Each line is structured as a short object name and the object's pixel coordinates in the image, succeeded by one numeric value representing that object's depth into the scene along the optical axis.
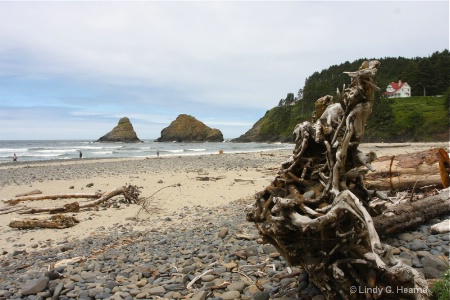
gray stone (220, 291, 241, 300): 3.76
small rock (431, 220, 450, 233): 4.65
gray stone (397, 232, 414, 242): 4.52
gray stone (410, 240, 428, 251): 4.23
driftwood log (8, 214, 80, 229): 7.88
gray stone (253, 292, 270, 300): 3.61
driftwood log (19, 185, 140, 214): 9.11
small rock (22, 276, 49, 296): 4.20
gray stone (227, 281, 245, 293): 3.92
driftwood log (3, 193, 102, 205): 10.65
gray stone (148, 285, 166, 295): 4.05
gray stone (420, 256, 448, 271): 3.62
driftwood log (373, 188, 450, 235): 4.53
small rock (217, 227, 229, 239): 6.00
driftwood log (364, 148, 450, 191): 6.71
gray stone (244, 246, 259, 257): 4.89
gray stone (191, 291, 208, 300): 3.78
